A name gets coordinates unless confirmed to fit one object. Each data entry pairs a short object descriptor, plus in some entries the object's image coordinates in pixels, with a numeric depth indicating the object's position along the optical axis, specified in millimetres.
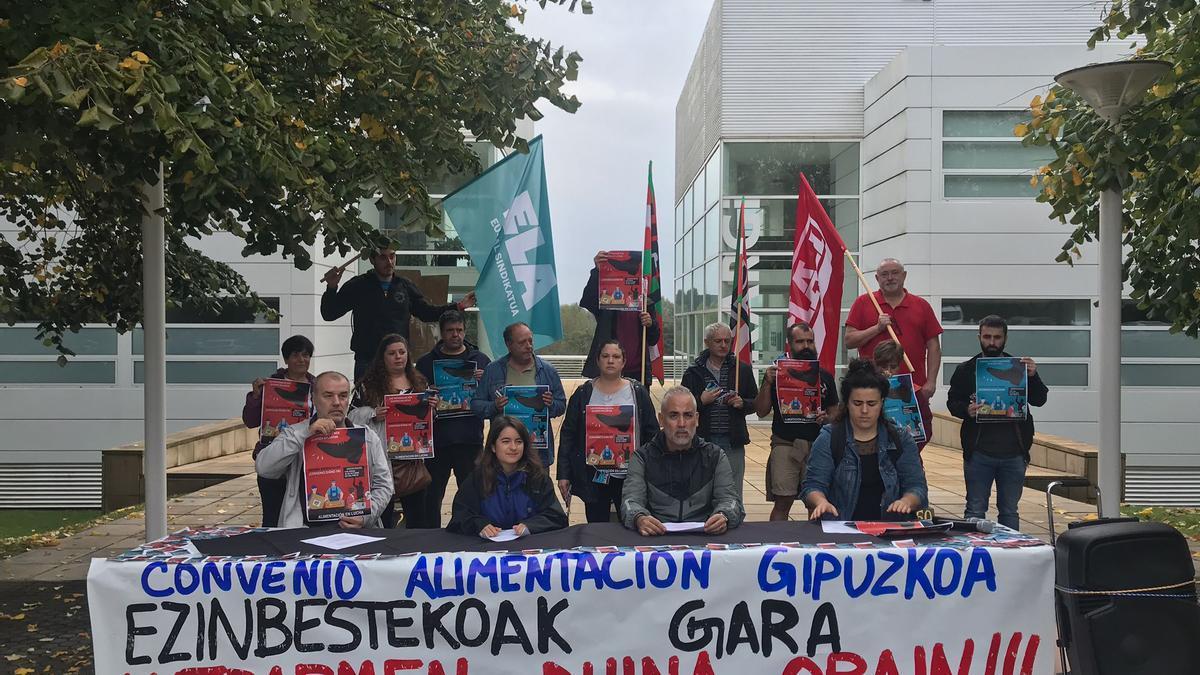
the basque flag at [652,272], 8344
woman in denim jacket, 5711
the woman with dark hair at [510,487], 5422
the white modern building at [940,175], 19781
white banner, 4625
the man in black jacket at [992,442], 7191
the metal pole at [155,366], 7188
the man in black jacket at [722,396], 7195
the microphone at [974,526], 5113
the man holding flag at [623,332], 7702
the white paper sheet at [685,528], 5129
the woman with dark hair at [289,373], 6984
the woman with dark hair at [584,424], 6625
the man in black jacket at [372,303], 7734
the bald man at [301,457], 5605
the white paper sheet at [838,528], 5078
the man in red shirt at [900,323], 7566
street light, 6848
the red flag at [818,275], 7781
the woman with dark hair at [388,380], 6621
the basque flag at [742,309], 8312
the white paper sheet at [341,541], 4961
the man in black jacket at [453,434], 7133
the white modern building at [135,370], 19984
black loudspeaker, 4250
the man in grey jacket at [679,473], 5543
